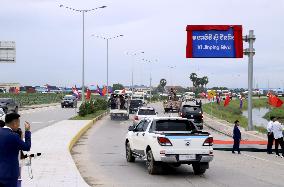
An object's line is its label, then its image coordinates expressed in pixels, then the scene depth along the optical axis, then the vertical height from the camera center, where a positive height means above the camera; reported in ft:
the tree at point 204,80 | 597.93 +3.53
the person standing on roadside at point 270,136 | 71.51 -6.83
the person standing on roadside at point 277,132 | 71.15 -6.28
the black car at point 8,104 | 162.28 -6.68
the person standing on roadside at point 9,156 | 24.61 -3.36
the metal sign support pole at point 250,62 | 113.91 +4.66
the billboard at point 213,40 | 112.88 +9.08
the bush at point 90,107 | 151.79 -7.48
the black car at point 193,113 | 125.29 -6.81
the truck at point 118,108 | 155.94 -7.22
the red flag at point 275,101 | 123.38 -3.91
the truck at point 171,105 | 213.66 -8.42
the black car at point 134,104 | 199.55 -7.61
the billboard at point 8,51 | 200.75 +11.72
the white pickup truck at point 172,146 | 47.03 -5.49
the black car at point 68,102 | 255.29 -8.93
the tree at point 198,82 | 593.83 +1.84
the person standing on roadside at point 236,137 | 69.97 -6.89
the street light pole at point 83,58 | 175.42 +8.21
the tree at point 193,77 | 588.34 +7.21
